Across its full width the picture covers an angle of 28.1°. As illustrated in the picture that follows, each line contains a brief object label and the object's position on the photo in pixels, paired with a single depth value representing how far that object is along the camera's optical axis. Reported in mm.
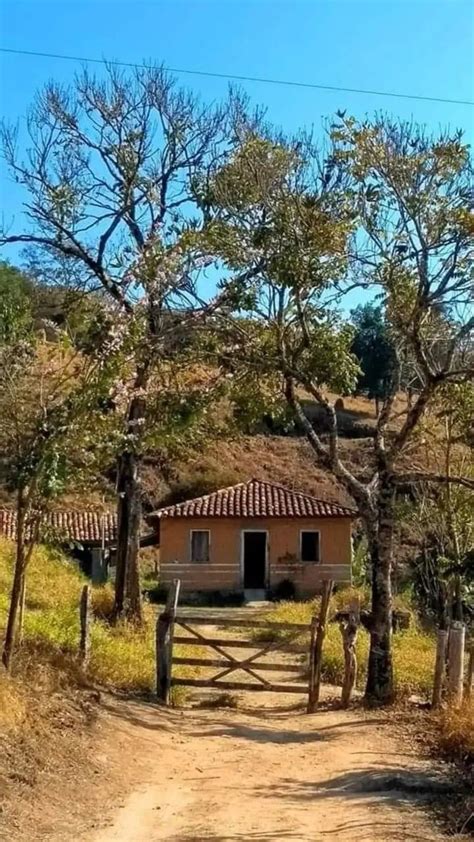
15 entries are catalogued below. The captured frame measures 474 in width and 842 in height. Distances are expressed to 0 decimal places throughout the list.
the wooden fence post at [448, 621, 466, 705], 12516
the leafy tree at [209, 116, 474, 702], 13078
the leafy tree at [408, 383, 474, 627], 15192
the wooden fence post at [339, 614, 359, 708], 13664
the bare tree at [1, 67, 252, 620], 21234
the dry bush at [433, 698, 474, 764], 10328
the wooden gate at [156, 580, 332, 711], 13609
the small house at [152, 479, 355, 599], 37688
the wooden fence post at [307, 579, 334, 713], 13594
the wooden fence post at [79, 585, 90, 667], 13711
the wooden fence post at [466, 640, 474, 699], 12055
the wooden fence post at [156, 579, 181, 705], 13727
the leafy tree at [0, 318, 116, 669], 11219
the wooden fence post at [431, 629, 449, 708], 12734
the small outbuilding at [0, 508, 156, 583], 39719
